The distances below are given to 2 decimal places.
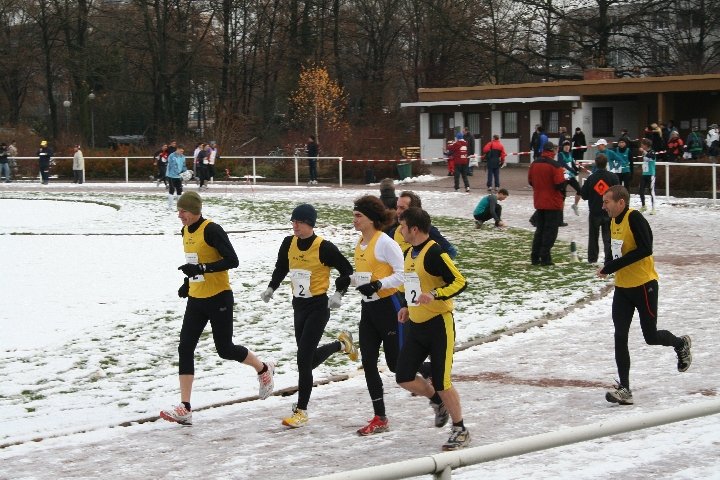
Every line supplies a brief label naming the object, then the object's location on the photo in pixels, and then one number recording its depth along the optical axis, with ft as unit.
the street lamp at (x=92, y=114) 214.48
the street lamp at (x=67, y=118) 241.86
